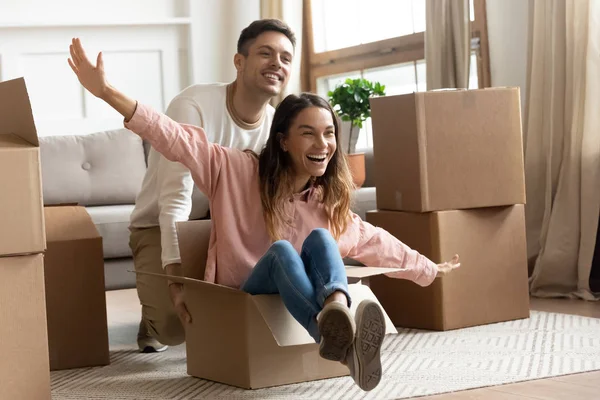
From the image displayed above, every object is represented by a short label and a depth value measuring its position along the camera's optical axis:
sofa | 4.28
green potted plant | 4.07
